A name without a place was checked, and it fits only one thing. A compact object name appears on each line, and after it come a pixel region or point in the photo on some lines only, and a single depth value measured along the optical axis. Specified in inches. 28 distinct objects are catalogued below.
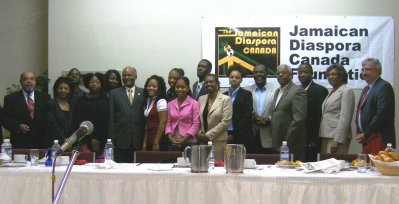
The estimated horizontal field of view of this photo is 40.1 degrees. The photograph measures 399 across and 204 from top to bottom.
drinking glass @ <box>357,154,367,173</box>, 152.9
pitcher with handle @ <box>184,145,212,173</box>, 146.0
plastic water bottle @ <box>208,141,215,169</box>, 158.2
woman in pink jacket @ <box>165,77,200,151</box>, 227.5
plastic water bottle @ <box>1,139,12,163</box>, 172.4
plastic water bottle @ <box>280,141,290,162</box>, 173.2
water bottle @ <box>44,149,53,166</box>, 160.9
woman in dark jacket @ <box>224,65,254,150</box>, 233.9
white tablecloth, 140.6
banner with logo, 278.1
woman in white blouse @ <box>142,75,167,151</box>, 231.6
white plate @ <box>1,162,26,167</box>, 159.2
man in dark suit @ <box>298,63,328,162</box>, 243.6
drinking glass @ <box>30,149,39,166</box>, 164.9
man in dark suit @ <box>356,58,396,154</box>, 216.7
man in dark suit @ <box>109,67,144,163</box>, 235.5
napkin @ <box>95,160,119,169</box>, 155.8
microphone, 94.4
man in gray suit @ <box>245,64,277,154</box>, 241.1
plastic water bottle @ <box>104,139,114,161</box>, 182.1
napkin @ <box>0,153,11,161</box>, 161.8
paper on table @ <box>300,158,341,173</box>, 148.9
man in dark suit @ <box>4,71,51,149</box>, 246.1
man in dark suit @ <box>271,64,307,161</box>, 228.1
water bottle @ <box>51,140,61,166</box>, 160.7
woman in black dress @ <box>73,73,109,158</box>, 235.9
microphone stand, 92.2
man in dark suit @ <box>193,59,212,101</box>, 252.7
